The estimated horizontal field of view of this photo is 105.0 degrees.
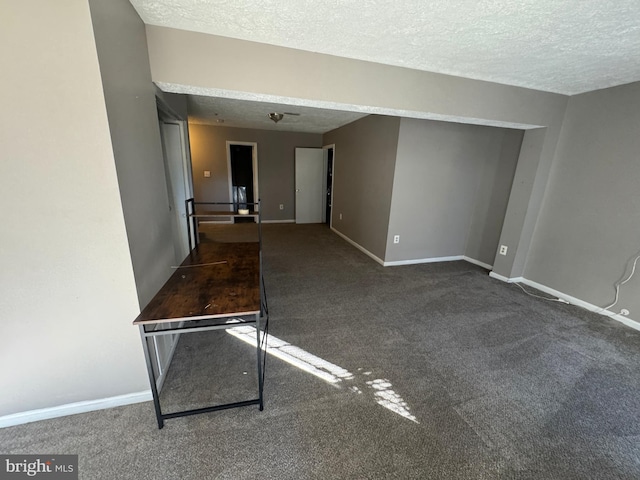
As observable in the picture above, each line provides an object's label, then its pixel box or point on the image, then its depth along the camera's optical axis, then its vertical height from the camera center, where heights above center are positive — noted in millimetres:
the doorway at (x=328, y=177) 6205 -11
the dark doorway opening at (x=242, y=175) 6738 -51
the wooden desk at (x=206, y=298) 1205 -689
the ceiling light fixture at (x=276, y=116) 3935 +915
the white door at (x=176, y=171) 2604 -10
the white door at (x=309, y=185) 6268 -233
